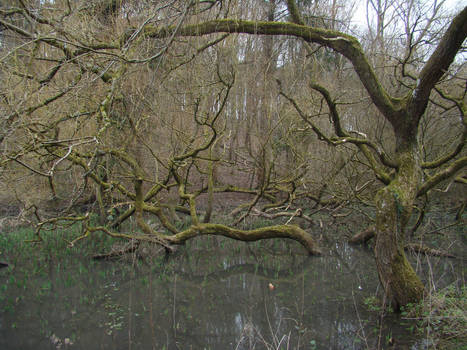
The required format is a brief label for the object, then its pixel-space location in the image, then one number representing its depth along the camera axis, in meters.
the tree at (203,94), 4.11
